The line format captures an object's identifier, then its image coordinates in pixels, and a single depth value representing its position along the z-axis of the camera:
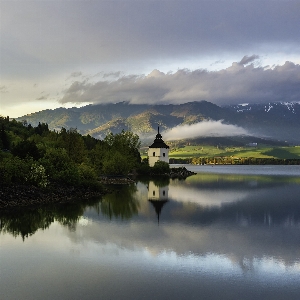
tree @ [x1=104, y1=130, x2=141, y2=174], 77.50
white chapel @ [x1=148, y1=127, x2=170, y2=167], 101.00
